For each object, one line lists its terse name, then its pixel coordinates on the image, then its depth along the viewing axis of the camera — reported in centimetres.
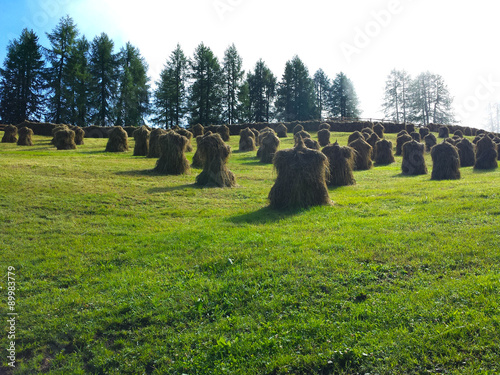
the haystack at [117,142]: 2506
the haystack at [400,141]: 3172
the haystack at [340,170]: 1513
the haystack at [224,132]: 3925
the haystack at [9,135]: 2922
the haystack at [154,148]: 2227
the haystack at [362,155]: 2152
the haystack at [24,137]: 2806
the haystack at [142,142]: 2336
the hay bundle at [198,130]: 3934
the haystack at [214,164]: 1423
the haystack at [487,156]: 1903
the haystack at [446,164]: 1562
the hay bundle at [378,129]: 4252
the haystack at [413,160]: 1878
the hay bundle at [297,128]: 4603
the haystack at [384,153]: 2505
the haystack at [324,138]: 3566
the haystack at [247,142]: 3075
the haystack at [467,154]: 2173
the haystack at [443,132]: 4403
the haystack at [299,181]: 1022
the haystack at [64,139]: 2525
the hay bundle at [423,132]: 4468
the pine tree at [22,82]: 5284
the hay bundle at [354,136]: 2927
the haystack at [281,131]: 4388
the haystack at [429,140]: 3344
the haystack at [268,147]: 2400
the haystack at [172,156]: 1649
